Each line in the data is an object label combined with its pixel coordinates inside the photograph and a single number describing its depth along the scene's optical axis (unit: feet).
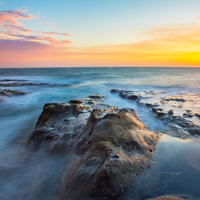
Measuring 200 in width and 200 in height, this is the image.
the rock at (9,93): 34.31
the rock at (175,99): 28.30
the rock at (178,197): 6.17
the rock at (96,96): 31.65
